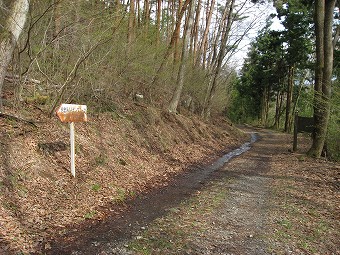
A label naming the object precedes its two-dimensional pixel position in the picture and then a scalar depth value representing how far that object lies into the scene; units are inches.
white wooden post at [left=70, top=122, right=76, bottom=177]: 260.2
